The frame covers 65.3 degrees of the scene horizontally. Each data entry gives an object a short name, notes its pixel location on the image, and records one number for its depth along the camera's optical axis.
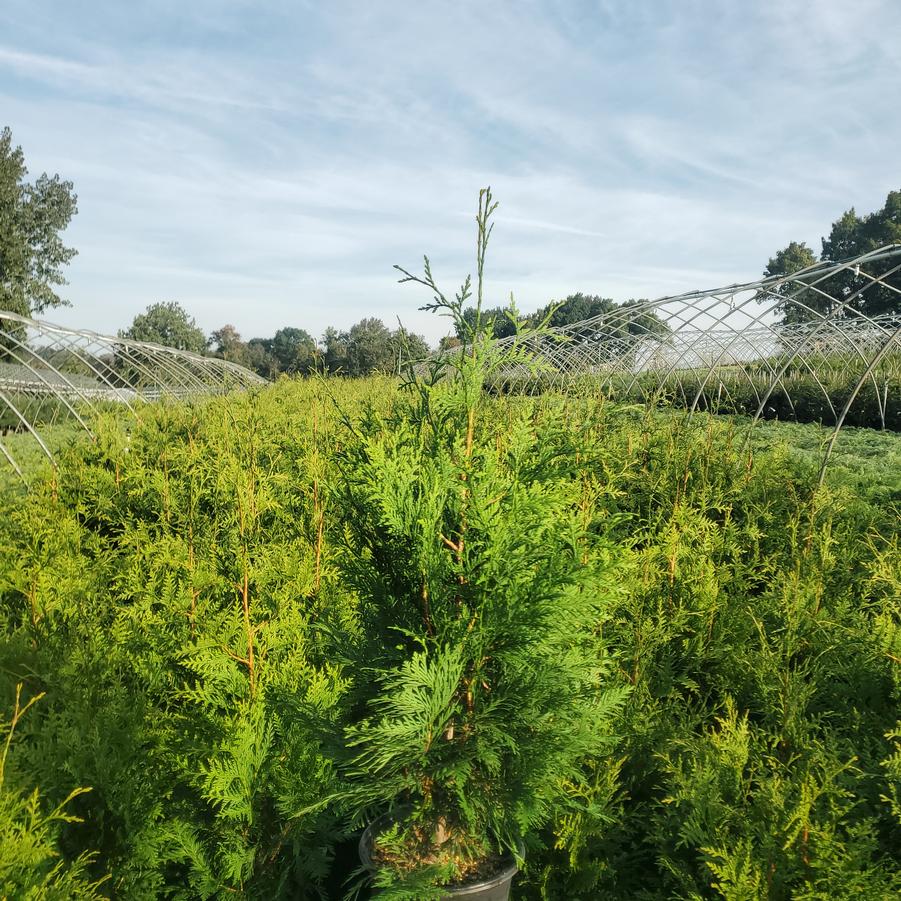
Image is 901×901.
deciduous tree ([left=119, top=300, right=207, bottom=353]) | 64.69
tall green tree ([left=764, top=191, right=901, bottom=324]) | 50.23
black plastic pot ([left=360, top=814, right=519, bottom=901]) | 2.23
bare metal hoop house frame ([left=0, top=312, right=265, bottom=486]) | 16.27
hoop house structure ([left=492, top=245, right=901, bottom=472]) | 13.38
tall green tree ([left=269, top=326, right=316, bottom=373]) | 80.50
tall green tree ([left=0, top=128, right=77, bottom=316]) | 36.59
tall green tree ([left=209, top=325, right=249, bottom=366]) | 73.71
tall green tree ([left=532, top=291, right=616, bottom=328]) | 78.44
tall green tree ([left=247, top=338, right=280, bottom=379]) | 70.50
